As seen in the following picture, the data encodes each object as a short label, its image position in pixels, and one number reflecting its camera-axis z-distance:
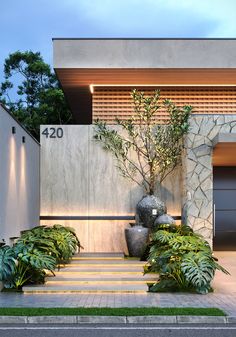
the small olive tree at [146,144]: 15.93
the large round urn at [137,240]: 14.30
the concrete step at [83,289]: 10.76
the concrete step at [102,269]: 12.34
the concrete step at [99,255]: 14.67
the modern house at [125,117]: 14.90
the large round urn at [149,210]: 14.93
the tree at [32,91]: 35.59
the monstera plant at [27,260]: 10.70
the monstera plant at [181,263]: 10.60
